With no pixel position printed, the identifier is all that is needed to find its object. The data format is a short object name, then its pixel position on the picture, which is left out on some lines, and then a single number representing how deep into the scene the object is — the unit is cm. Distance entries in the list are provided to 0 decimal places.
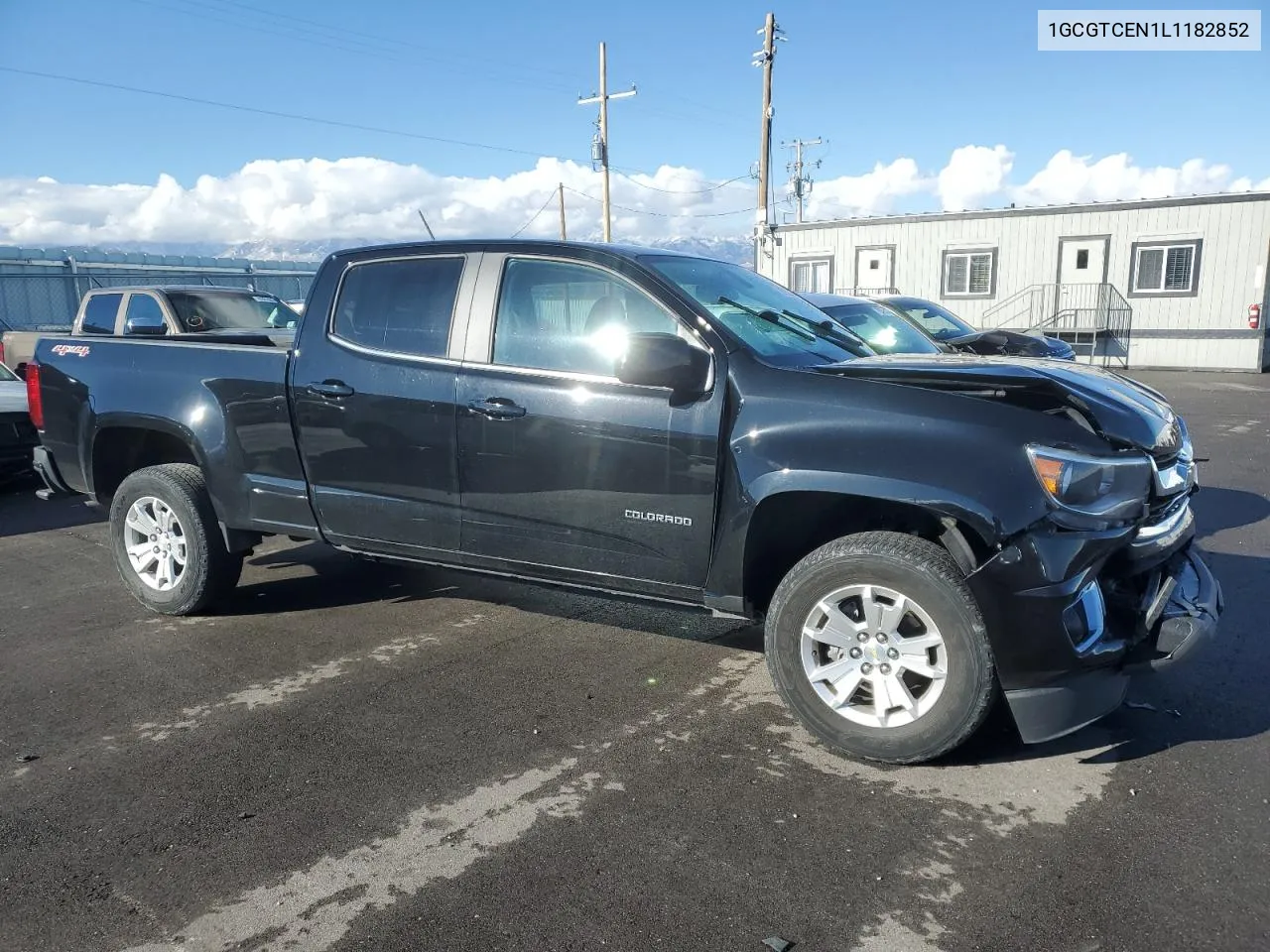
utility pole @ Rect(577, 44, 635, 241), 3503
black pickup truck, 322
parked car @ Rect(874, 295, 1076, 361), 887
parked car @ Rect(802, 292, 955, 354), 905
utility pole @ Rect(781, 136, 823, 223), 6610
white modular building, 2153
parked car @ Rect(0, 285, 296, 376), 1112
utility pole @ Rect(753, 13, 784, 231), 2708
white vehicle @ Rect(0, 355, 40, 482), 860
